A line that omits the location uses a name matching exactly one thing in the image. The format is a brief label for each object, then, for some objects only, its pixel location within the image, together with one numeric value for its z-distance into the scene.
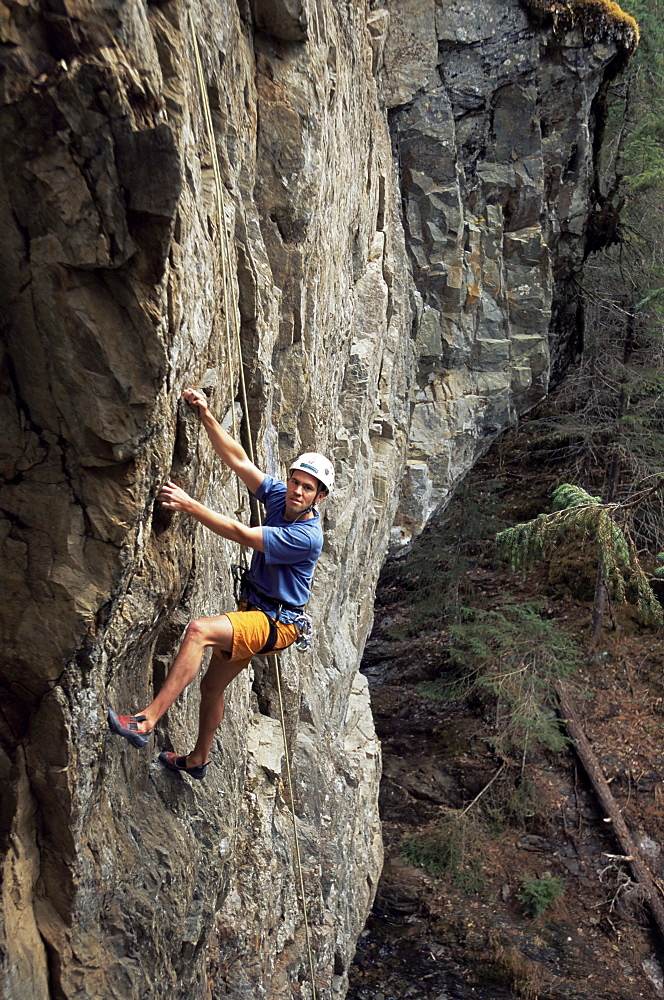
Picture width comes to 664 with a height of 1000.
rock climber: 4.48
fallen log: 13.25
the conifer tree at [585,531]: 7.51
